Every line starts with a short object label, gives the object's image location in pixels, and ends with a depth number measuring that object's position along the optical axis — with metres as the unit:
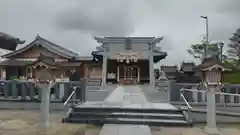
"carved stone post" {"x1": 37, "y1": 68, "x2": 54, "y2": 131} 5.29
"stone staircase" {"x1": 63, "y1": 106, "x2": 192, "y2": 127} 5.81
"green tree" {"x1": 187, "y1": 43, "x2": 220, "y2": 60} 26.40
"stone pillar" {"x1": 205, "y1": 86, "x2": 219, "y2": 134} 5.27
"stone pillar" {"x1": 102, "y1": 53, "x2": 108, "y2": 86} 14.87
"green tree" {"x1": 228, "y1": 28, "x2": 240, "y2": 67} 21.94
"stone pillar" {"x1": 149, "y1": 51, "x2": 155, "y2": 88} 14.34
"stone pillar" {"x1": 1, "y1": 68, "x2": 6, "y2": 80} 18.63
